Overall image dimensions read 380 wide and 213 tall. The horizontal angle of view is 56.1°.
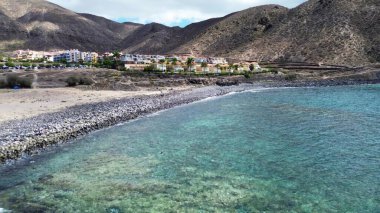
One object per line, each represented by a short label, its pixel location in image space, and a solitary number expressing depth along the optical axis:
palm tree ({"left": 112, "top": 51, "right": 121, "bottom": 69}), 131.77
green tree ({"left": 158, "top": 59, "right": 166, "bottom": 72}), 108.81
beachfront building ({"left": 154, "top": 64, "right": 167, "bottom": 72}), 107.31
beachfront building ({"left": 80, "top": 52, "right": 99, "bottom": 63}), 155.09
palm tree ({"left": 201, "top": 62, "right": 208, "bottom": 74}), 114.56
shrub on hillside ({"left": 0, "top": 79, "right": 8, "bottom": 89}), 65.44
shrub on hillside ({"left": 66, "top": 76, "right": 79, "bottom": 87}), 70.25
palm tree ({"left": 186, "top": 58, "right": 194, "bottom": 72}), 113.48
